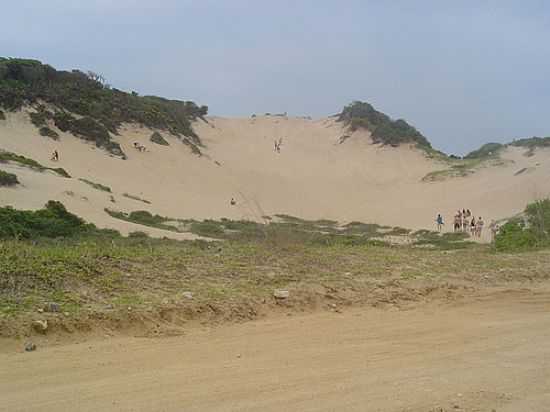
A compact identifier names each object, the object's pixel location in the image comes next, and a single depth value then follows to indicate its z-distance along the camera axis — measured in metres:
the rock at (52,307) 7.39
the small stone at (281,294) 9.25
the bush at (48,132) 40.04
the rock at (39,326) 6.91
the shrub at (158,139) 47.97
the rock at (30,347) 6.49
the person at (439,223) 37.38
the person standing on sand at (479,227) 33.53
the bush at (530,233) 19.55
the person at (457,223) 36.16
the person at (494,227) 31.17
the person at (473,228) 33.75
